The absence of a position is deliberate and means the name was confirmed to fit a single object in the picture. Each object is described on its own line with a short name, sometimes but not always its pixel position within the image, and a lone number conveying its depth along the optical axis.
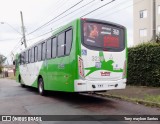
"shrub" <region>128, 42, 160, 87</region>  7.92
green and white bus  5.69
